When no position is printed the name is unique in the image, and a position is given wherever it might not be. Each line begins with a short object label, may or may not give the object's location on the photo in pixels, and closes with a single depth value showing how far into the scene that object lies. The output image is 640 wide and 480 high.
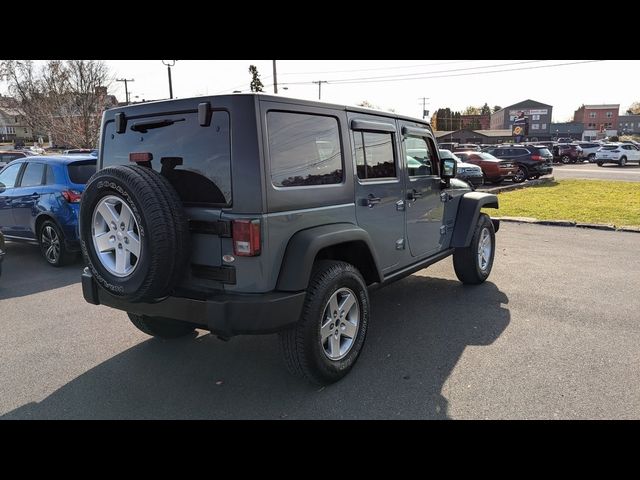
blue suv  6.55
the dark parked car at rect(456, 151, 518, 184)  18.86
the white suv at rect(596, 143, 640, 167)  32.59
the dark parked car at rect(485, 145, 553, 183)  20.48
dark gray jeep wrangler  2.79
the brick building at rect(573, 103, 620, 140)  119.06
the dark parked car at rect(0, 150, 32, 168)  22.07
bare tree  26.84
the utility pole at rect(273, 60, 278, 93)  26.61
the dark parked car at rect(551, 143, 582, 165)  35.94
